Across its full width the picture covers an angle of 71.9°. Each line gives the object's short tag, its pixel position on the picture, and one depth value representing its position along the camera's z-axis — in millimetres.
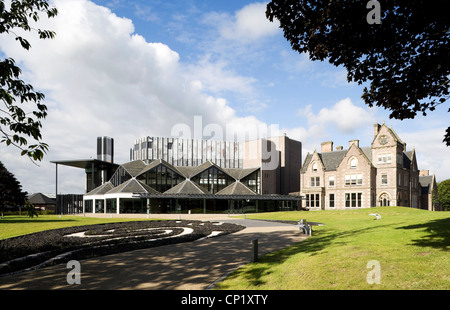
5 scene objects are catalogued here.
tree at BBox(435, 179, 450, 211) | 79062
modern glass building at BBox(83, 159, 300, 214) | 58062
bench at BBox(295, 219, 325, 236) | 20547
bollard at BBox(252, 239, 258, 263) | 11836
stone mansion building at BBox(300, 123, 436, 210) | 54219
